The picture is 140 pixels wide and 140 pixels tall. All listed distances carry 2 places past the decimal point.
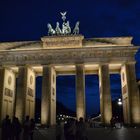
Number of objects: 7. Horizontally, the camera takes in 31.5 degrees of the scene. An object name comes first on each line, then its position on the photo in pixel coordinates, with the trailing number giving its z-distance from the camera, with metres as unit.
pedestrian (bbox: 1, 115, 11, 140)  15.84
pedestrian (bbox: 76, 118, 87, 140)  15.20
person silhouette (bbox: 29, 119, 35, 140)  17.41
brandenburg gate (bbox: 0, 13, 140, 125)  45.34
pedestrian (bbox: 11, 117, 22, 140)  16.61
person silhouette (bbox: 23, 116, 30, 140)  16.75
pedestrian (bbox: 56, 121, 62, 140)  14.66
